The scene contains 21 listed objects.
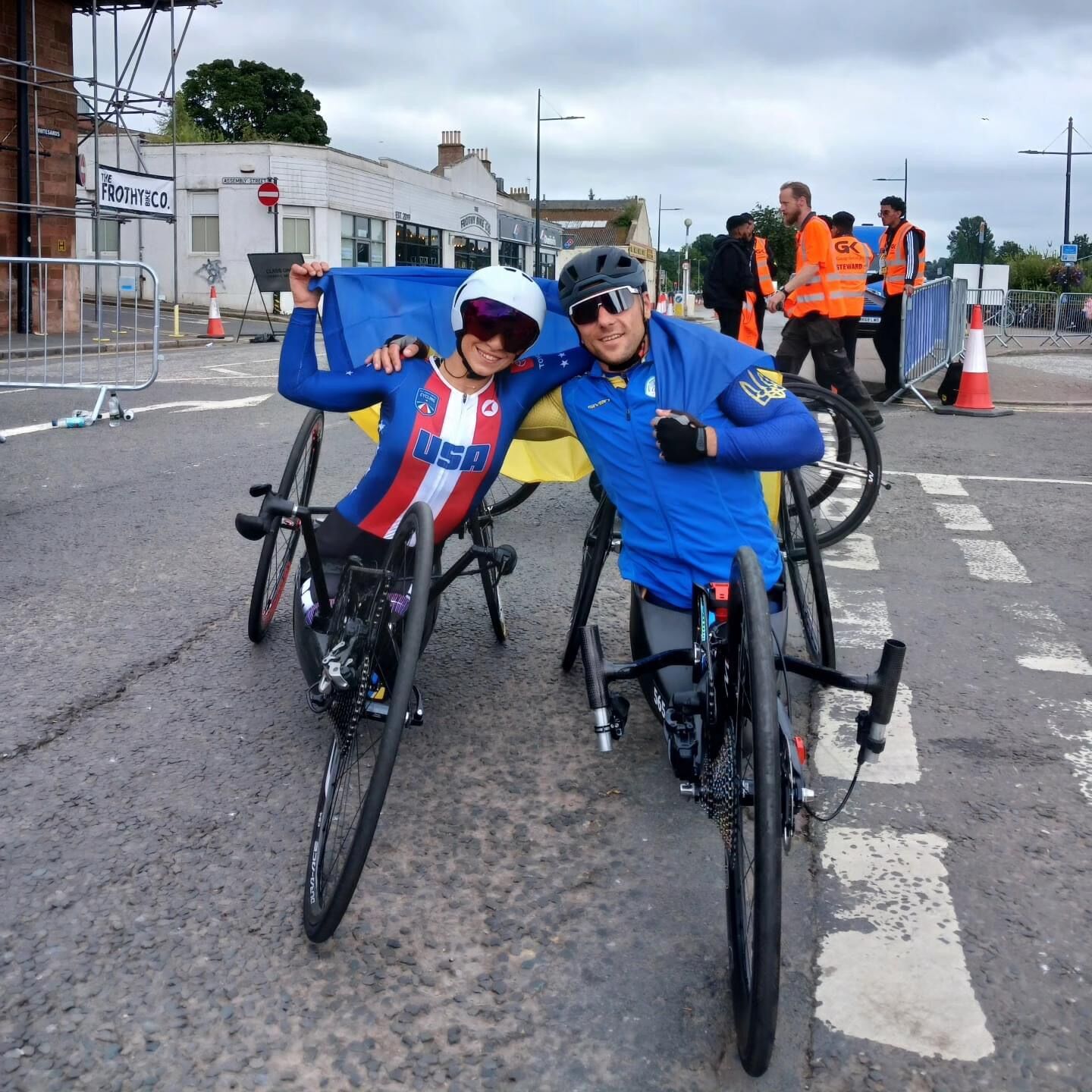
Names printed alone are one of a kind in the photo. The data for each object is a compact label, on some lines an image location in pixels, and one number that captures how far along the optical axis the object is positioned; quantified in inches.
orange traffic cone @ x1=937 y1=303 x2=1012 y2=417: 514.0
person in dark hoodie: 454.9
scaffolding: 905.5
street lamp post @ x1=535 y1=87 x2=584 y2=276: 1851.6
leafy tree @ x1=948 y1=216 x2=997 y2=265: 3102.4
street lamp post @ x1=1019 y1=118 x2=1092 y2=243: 1798.7
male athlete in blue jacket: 137.2
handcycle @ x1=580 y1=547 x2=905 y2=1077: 89.4
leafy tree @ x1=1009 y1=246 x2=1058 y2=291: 2070.6
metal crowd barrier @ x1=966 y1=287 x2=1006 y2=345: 1238.9
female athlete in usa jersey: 147.7
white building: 1720.0
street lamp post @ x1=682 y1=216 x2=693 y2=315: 2350.1
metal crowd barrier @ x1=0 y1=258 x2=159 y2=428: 454.3
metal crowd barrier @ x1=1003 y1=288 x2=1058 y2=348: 1270.9
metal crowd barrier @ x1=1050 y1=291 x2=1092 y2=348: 1223.5
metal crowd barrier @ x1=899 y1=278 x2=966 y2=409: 549.6
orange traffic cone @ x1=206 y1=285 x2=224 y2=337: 1069.8
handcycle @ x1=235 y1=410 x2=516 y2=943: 105.4
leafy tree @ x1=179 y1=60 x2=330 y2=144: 3149.6
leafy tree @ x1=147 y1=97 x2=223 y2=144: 2231.8
